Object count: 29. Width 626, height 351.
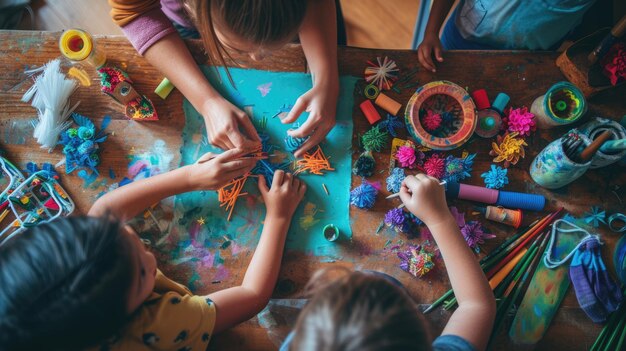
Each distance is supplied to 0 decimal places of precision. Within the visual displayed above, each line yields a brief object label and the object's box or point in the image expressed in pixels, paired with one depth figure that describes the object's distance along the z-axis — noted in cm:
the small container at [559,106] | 106
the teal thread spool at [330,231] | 107
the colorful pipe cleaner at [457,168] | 109
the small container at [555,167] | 97
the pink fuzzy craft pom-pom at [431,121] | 110
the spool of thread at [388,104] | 112
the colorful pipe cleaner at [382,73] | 113
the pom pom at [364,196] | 108
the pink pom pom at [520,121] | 109
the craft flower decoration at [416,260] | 102
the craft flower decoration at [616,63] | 103
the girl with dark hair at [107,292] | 67
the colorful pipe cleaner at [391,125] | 112
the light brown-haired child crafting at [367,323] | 60
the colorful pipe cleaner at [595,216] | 106
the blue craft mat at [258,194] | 108
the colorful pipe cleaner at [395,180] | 108
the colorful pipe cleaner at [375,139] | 110
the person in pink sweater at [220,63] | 108
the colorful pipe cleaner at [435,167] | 109
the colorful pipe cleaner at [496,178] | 108
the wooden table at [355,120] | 106
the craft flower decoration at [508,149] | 109
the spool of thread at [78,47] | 106
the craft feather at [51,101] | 109
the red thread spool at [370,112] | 112
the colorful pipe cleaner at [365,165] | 109
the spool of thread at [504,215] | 105
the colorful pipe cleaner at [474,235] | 105
